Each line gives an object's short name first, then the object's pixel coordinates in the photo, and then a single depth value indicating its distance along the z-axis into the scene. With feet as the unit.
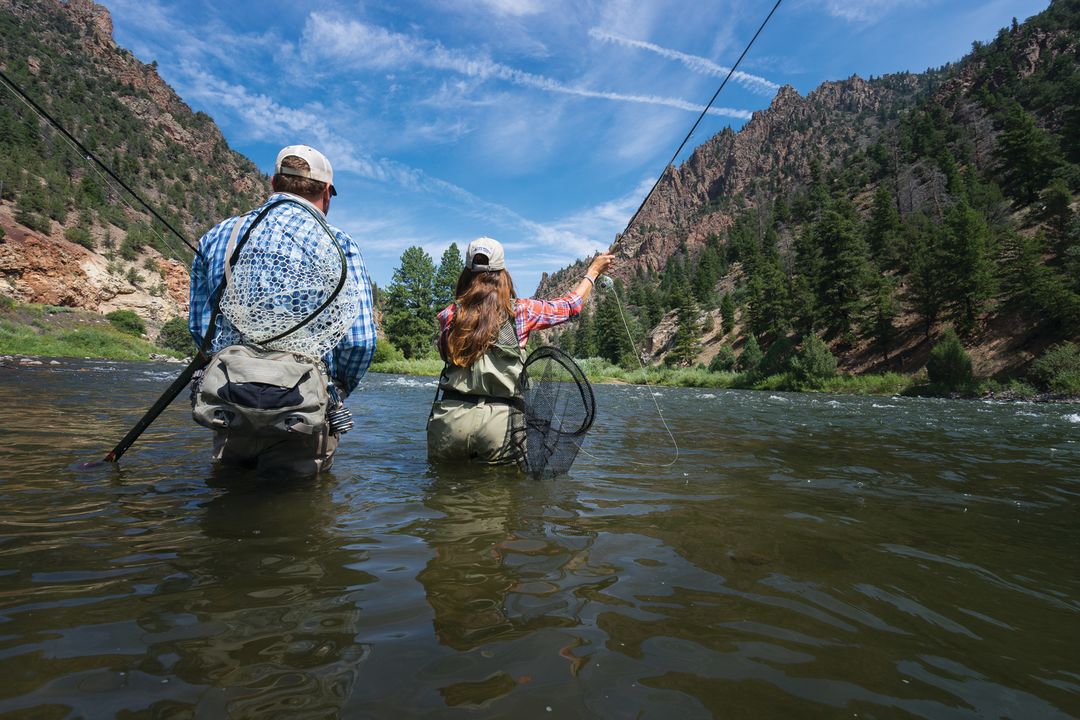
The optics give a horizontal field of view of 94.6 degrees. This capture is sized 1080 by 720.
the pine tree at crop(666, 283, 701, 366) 225.41
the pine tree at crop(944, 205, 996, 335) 130.62
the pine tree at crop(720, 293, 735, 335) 231.71
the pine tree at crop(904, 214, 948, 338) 139.44
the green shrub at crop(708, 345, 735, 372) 187.11
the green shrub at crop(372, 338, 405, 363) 164.63
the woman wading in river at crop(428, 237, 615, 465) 14.33
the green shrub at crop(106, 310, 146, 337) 172.96
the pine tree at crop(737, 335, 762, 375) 175.32
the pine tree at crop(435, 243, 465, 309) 201.05
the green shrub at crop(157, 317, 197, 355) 181.27
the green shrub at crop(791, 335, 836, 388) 128.98
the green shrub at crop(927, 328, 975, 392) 110.52
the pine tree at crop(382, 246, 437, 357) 192.95
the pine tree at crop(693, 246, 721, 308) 299.42
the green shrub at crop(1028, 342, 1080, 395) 88.69
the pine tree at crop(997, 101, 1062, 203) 175.52
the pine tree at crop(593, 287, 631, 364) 246.68
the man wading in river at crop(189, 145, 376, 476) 9.58
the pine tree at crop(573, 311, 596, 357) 319.98
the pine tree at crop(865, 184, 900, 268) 185.68
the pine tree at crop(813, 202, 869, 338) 159.84
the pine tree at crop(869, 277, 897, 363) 148.46
